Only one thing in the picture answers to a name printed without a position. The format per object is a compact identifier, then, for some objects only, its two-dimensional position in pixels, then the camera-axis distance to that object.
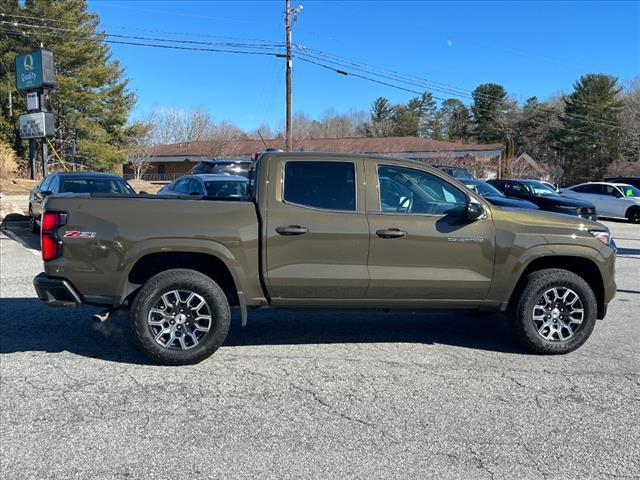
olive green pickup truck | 4.65
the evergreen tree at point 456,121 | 77.31
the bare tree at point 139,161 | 48.09
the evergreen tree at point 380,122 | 78.62
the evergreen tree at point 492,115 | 73.06
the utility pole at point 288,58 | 28.57
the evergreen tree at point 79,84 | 38.50
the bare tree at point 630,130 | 53.31
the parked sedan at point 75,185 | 12.17
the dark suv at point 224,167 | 15.62
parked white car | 22.06
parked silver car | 11.27
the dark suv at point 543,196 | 17.11
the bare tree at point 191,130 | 68.00
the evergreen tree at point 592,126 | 55.97
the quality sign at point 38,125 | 26.43
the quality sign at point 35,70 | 26.42
